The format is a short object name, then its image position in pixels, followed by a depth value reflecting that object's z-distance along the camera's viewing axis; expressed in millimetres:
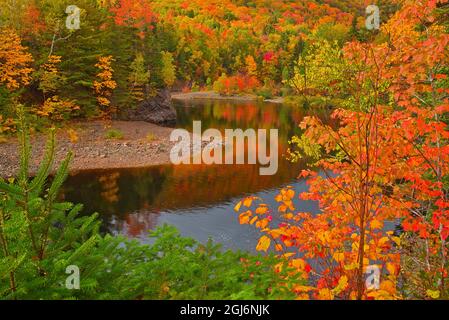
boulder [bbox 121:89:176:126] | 38775
